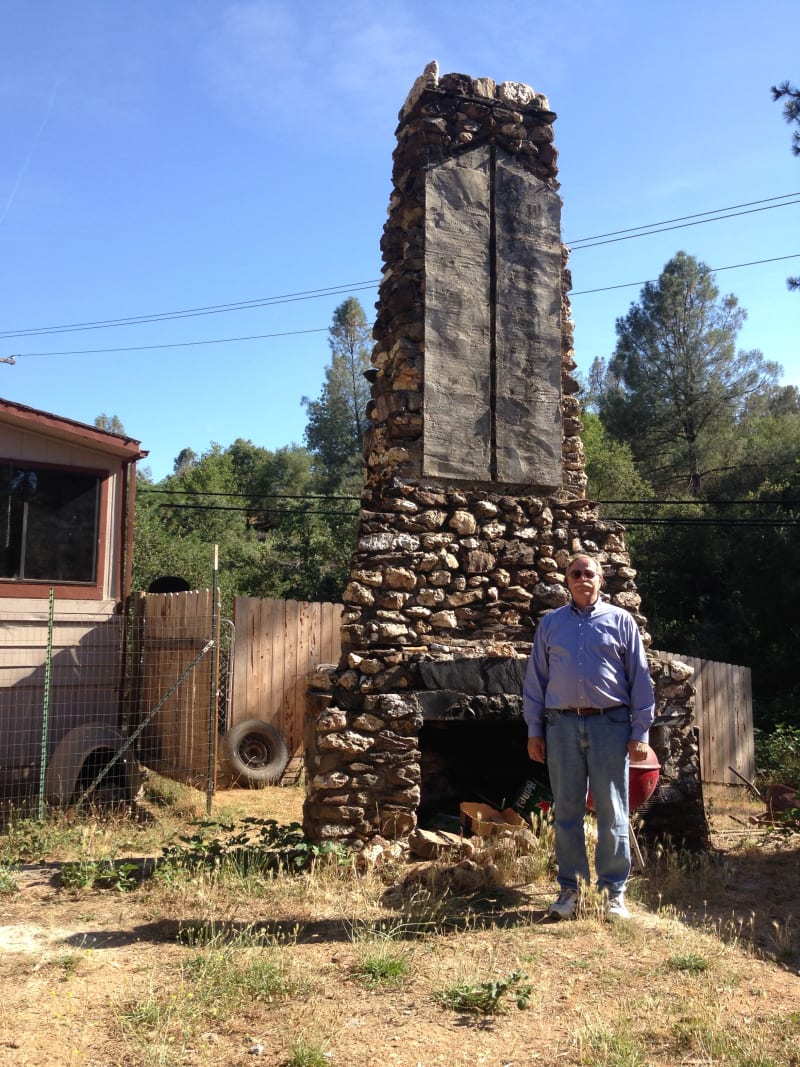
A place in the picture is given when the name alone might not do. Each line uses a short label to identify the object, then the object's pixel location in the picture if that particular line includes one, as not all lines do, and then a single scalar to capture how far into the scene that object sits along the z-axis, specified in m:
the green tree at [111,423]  53.47
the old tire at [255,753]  10.50
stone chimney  6.38
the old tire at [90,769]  9.01
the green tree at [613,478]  26.73
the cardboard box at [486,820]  6.39
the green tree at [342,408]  39.78
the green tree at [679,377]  29.84
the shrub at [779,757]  12.34
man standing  4.91
